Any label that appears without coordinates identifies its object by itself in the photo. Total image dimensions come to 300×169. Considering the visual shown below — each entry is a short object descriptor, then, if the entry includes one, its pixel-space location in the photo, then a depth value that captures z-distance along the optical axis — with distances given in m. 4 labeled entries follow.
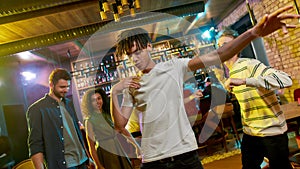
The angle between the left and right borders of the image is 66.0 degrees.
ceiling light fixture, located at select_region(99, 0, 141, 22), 2.60
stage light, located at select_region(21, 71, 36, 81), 6.10
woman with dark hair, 2.35
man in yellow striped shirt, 1.64
